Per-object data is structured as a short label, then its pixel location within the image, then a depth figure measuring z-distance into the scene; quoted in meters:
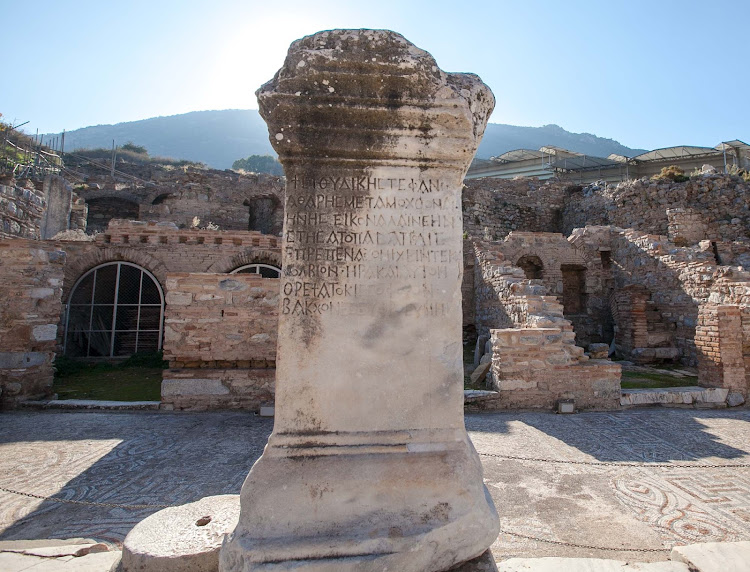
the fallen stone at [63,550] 2.61
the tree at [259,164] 67.86
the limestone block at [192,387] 6.64
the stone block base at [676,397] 7.16
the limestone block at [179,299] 6.89
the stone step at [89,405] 6.61
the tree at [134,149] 46.94
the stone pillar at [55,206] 15.30
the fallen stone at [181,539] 2.14
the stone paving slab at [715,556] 2.40
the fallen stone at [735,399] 7.43
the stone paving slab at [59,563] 2.41
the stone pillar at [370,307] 1.96
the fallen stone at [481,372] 8.15
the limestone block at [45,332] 7.08
